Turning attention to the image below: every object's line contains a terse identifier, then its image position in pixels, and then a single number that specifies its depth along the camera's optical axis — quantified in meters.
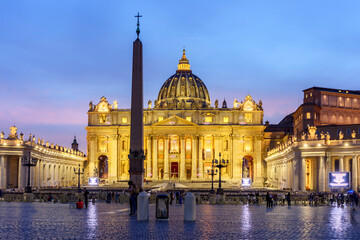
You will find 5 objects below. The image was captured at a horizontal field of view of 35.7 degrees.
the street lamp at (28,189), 53.78
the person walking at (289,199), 46.22
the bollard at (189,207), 27.02
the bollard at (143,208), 26.52
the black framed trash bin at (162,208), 27.53
